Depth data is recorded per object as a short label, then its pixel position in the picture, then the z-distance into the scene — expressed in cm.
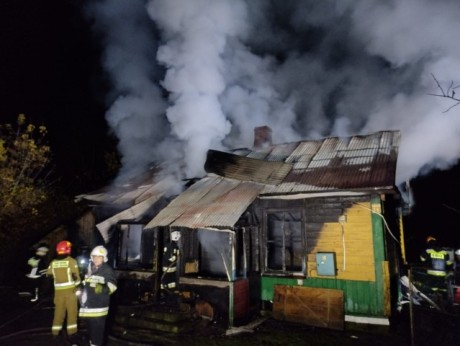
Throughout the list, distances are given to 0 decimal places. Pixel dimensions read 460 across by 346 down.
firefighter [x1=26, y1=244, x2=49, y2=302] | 998
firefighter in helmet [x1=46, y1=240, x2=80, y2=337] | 702
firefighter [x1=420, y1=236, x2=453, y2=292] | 969
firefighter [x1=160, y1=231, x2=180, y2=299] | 1002
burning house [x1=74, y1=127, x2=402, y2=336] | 812
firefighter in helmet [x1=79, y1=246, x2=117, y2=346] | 599
